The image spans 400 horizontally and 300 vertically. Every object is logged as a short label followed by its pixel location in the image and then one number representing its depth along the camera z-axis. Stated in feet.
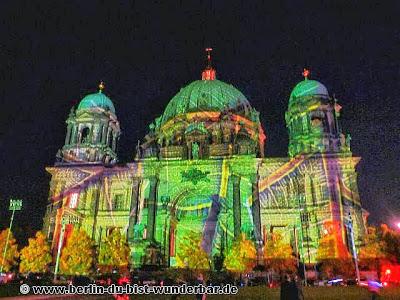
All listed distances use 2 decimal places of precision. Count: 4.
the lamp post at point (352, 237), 111.44
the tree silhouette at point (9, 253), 144.66
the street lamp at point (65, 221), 144.07
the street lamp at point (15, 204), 131.75
